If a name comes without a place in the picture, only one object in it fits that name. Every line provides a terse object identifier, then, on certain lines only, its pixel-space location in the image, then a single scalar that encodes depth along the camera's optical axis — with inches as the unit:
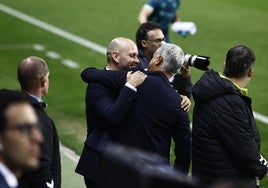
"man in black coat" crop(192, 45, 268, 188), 509.0
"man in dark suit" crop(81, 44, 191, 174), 504.7
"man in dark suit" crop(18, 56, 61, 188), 472.1
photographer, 596.4
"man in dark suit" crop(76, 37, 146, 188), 506.9
